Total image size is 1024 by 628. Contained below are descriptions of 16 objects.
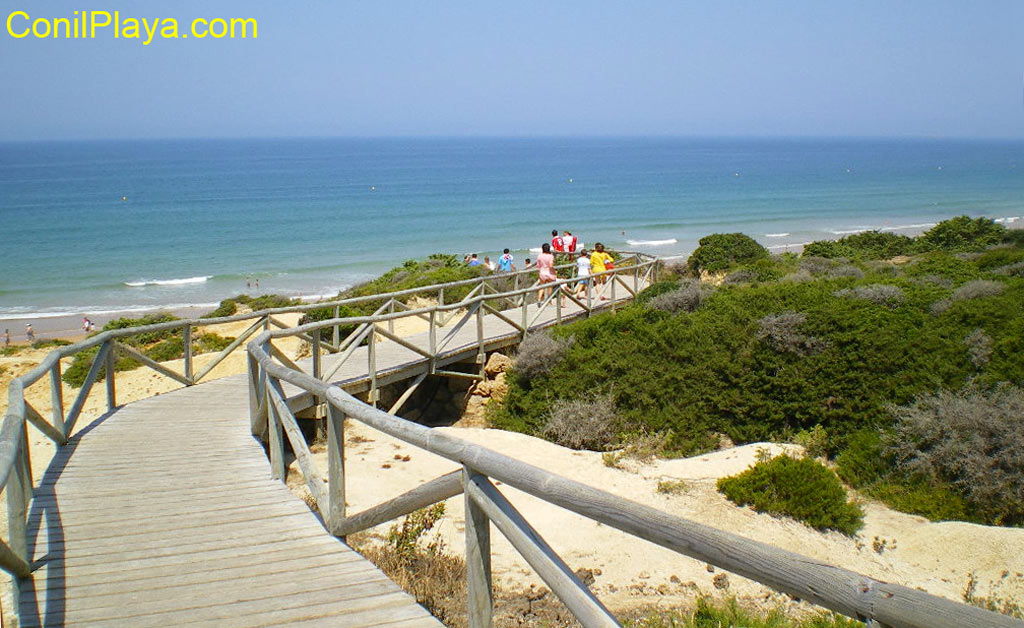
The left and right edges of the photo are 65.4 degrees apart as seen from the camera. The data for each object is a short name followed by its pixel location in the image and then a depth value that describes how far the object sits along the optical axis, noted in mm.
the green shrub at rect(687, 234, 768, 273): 22312
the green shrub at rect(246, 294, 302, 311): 27917
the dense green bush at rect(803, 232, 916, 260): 24969
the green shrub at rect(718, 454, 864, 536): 7891
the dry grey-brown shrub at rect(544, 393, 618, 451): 11000
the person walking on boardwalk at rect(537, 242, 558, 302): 17141
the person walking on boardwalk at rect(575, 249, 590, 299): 18000
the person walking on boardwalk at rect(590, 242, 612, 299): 18412
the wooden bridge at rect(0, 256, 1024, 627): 2422
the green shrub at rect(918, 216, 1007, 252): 24656
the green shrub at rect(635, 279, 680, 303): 16188
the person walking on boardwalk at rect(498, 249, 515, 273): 21156
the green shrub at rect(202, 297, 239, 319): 26641
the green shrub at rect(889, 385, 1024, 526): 7969
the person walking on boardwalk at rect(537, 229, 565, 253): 21020
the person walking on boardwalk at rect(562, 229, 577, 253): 20703
